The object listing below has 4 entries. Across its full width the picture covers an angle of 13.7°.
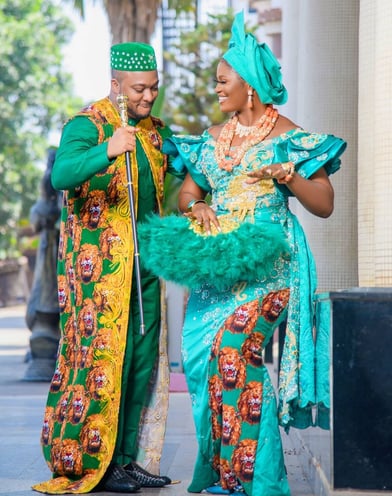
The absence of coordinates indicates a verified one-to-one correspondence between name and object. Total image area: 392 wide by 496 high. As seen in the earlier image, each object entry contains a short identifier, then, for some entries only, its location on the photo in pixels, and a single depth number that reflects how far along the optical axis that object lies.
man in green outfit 8.28
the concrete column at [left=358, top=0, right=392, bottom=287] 7.67
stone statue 20.43
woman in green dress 7.68
